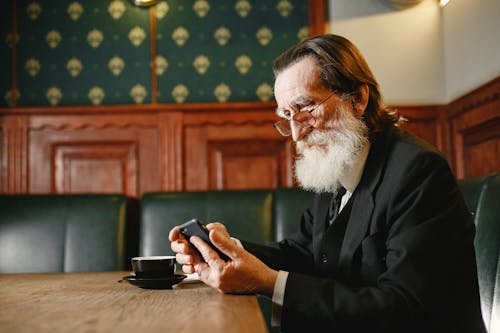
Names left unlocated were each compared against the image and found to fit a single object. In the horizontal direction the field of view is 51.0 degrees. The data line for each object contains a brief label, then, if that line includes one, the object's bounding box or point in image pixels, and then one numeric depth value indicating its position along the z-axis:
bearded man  1.19
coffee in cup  1.41
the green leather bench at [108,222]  2.60
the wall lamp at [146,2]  3.10
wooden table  0.86
